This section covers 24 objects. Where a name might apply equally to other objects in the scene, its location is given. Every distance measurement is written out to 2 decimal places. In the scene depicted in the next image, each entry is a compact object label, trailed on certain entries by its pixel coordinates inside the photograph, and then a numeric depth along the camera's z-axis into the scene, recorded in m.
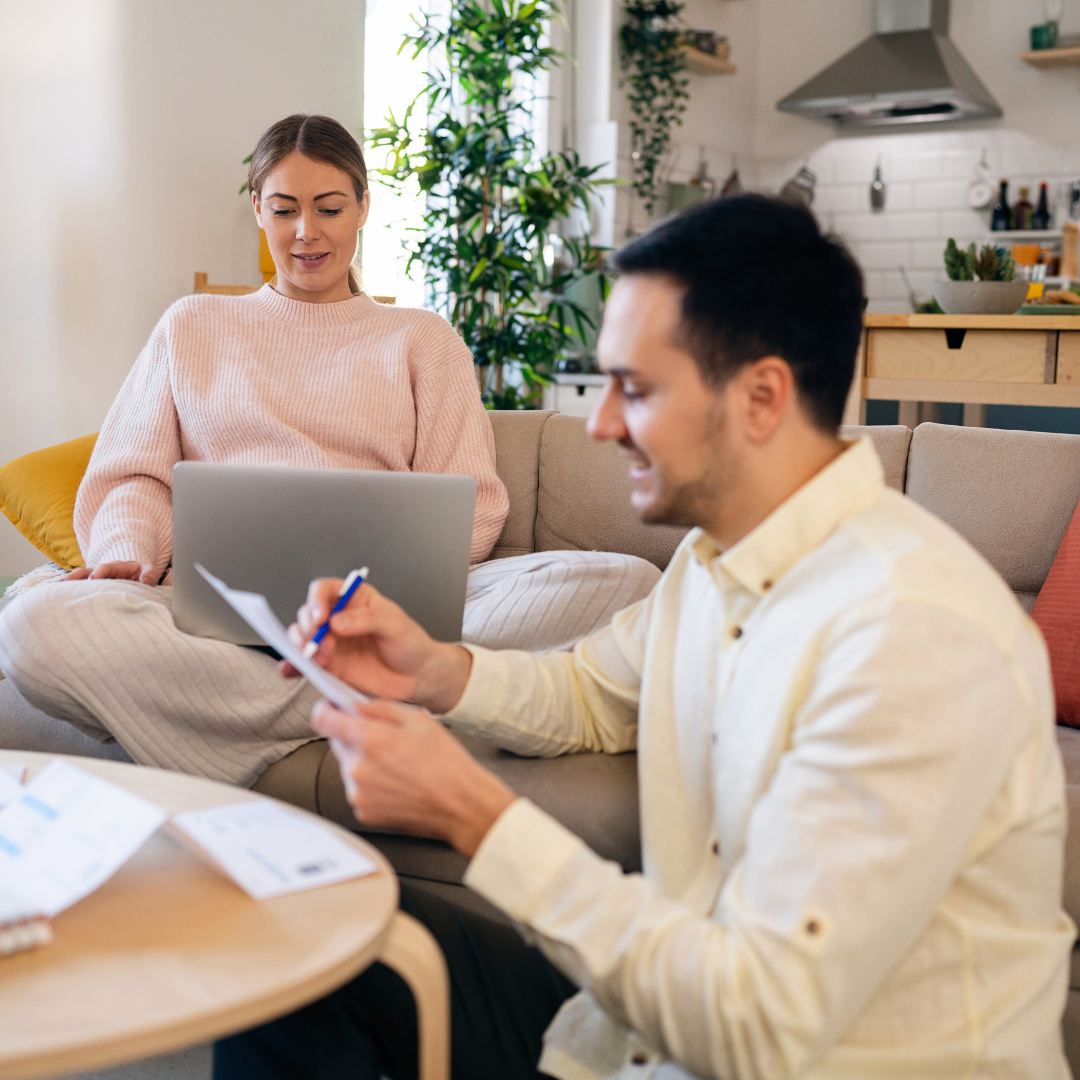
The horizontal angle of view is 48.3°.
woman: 1.78
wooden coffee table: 0.70
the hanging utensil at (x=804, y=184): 5.89
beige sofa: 1.34
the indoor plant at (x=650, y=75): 5.07
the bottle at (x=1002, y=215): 5.43
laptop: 1.46
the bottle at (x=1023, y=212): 5.38
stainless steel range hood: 5.22
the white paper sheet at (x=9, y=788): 1.01
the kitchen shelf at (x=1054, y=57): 5.11
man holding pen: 0.72
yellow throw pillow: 2.15
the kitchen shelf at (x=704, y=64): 5.30
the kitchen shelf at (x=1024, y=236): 5.30
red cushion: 1.66
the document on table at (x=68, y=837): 0.83
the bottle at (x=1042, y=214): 5.33
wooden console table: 2.68
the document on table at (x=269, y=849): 0.87
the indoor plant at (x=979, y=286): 2.76
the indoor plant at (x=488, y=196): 3.72
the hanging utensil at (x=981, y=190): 5.54
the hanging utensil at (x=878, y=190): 5.80
